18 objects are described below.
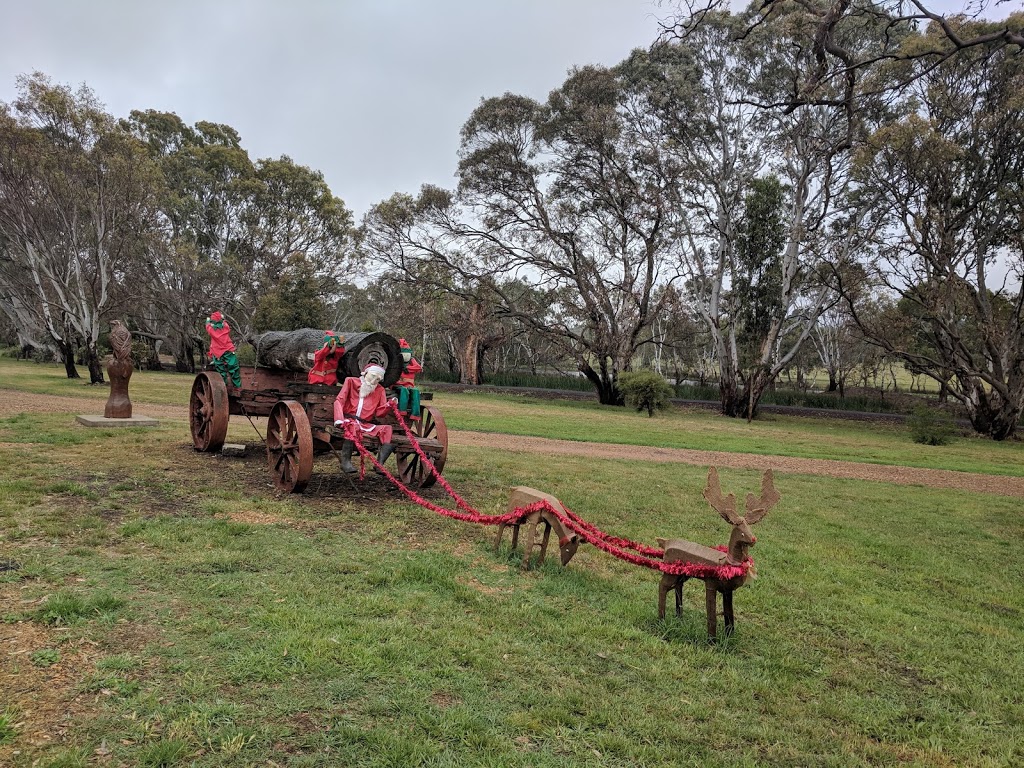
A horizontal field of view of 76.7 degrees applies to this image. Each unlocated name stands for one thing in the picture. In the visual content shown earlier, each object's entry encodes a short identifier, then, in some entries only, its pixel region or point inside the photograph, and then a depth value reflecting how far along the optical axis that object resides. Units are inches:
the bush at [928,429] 777.6
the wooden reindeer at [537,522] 195.8
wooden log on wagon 305.1
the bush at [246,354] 1120.9
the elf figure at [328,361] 302.2
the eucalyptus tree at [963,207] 784.3
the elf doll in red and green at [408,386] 295.4
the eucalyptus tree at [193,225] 1437.0
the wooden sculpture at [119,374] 440.9
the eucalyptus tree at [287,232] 1499.8
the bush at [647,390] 993.5
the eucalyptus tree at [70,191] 855.1
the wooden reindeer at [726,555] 151.0
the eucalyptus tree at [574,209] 1073.5
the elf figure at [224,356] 341.7
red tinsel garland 152.4
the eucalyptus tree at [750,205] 1008.2
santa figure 267.0
